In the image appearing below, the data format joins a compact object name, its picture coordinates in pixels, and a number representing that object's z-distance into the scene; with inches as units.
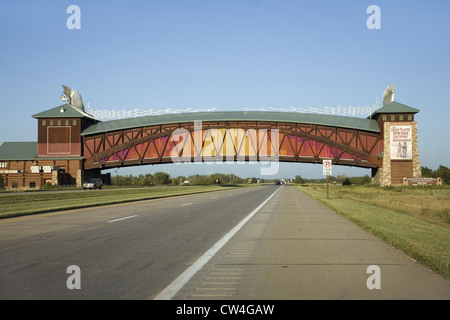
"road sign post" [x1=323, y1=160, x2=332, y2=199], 1266.0
